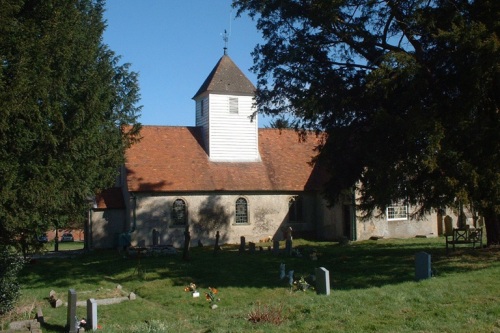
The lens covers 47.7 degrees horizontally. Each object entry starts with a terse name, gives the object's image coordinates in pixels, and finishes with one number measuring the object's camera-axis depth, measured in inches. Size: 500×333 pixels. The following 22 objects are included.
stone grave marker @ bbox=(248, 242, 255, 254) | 1094.4
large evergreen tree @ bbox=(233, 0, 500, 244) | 677.9
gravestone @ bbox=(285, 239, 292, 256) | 1008.9
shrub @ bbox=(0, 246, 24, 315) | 585.6
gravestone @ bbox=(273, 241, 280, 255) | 1034.9
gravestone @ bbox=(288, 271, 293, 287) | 703.7
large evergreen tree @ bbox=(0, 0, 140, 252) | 558.6
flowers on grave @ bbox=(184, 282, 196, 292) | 694.1
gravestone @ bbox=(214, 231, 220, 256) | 1091.8
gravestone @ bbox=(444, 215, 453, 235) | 1315.2
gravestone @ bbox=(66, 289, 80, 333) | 520.4
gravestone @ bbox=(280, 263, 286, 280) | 756.8
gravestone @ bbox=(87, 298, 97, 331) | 516.7
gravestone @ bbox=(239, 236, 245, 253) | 1110.5
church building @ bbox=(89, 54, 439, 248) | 1307.8
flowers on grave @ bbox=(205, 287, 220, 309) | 628.5
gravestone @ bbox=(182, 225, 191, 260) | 995.9
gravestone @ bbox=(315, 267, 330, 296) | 574.6
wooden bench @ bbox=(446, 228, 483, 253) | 888.3
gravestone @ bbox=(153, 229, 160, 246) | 1231.5
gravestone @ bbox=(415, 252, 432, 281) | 615.5
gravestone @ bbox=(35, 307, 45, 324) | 559.4
